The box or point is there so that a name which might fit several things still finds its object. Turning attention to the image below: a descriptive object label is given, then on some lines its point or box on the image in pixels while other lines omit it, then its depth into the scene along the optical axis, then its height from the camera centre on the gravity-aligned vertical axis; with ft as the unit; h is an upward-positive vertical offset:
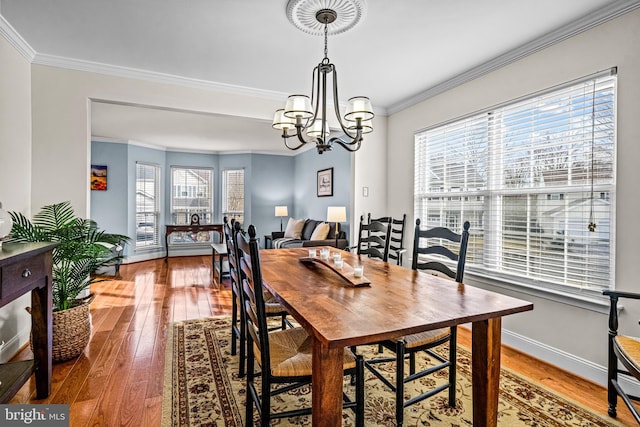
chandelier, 7.07 +2.20
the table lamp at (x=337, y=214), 16.63 -0.07
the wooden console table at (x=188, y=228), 22.70 -1.15
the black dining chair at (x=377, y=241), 8.82 -0.77
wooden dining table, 3.70 -1.28
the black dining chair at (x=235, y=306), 5.86 -2.13
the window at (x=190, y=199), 24.80 +0.98
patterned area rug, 5.77 -3.59
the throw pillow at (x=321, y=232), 17.71 -1.04
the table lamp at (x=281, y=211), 24.64 +0.10
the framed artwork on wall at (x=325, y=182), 20.03 +1.89
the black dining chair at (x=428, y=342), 5.10 -2.14
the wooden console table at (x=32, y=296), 5.20 -1.58
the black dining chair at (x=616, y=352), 5.18 -2.20
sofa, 16.47 -1.32
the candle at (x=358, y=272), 5.95 -1.06
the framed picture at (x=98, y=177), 20.39 +2.07
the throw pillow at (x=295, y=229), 21.56 -1.11
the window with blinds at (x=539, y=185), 7.22 +0.76
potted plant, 7.72 -1.33
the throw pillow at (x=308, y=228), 20.38 -0.96
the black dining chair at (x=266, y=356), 4.45 -2.14
